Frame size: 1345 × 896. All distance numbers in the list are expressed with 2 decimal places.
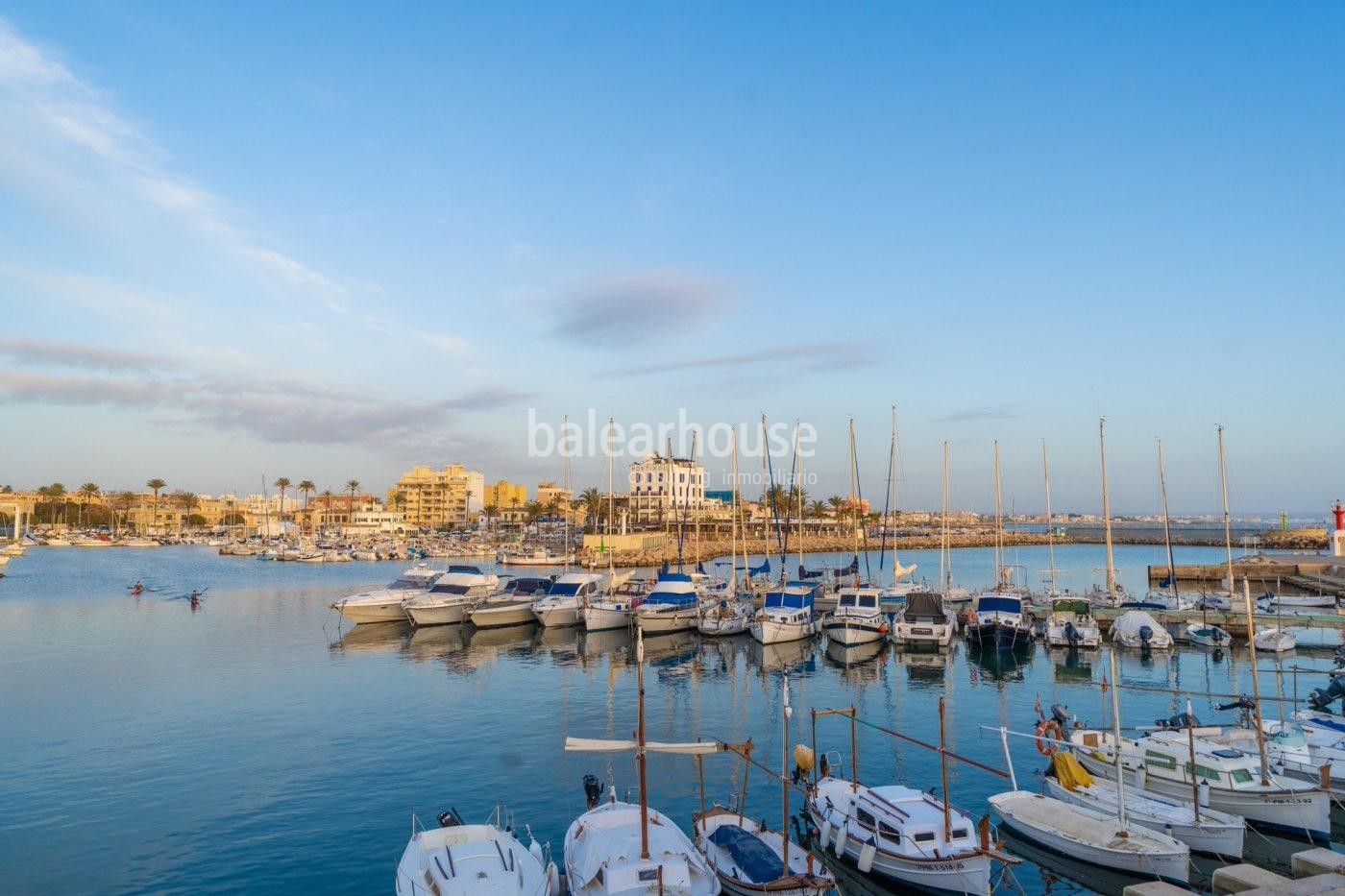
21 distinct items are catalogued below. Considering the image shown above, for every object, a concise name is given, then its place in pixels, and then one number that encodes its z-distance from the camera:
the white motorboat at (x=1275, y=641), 49.09
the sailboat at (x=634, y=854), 16.45
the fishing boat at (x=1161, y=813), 20.47
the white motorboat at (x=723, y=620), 56.25
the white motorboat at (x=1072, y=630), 51.31
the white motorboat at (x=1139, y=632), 50.72
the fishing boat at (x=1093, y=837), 19.05
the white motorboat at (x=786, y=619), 52.72
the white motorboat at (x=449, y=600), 60.75
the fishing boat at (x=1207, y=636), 51.06
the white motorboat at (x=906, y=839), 18.39
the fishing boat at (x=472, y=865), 16.36
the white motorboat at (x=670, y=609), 57.38
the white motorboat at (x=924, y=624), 52.03
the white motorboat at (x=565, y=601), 60.28
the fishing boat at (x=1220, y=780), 22.02
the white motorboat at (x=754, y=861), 17.16
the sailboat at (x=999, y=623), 51.81
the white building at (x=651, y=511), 185.75
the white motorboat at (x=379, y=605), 61.22
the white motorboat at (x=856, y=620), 51.00
